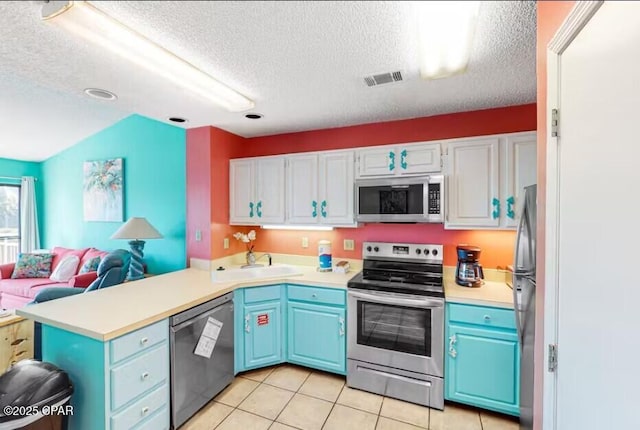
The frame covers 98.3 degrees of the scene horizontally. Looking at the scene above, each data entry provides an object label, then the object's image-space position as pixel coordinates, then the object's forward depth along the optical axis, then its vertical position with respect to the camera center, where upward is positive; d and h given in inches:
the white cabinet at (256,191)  115.1 +9.4
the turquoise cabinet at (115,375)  58.9 -36.5
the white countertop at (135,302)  61.5 -24.3
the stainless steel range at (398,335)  82.0 -38.4
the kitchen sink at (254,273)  103.6 -24.2
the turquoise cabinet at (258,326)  96.7 -40.7
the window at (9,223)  184.7 -6.7
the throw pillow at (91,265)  143.4 -27.3
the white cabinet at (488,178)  82.0 +10.5
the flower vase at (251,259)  124.5 -20.9
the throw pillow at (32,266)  159.6 -31.3
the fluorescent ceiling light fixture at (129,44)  47.9 +34.8
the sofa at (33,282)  135.7 -37.7
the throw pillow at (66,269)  152.0 -31.2
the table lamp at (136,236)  117.0 -9.8
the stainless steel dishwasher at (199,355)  73.2 -41.6
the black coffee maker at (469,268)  88.7 -18.4
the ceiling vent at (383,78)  72.0 +36.0
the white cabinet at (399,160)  92.7 +18.3
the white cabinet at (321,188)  104.1 +9.5
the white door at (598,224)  28.2 -1.5
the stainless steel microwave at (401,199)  90.0 +4.4
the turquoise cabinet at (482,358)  75.4 -41.0
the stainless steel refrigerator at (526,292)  57.9 -17.9
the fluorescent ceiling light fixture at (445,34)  45.0 +33.8
